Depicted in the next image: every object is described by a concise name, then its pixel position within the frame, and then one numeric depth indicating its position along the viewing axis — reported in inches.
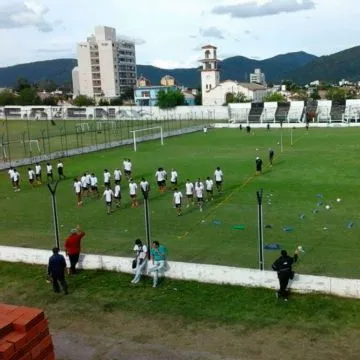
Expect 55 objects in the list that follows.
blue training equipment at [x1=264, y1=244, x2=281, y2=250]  614.2
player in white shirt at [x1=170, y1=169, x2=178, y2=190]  994.7
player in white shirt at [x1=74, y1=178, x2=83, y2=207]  896.9
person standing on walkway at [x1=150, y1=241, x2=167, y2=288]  514.6
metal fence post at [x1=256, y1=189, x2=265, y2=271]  508.1
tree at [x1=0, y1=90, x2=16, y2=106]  4615.7
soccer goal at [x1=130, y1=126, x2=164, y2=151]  1936.8
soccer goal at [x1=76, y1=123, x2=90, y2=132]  2726.4
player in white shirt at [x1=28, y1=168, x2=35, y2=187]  1099.4
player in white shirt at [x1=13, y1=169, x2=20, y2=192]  1059.3
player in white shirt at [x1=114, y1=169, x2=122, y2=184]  1004.4
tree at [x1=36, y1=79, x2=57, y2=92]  7419.3
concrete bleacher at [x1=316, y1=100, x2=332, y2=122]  2766.5
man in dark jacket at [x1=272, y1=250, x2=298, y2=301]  461.7
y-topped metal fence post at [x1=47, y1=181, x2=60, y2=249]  595.4
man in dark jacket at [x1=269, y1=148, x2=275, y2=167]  1246.9
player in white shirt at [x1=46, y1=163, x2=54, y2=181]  1138.3
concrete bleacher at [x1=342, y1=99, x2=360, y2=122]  2585.1
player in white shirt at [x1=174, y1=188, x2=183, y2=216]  794.2
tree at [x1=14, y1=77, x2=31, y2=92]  5565.9
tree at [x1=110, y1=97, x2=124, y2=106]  4872.0
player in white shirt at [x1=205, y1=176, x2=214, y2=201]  896.3
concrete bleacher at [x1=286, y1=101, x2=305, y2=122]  2783.0
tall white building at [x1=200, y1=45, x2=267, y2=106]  4672.7
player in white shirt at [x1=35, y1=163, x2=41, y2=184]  1127.0
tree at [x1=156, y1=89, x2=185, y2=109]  3573.1
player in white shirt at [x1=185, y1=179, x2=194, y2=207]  854.5
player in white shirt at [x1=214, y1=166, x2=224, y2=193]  940.0
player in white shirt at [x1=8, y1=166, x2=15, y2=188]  1063.6
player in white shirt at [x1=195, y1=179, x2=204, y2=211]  834.8
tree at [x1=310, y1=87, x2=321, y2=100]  5147.6
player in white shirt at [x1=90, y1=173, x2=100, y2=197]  954.4
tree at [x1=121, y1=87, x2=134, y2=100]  5802.2
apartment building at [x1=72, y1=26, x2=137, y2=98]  6063.0
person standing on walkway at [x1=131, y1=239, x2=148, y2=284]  526.6
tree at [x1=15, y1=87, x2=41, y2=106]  4660.4
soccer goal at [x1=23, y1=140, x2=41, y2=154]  1776.1
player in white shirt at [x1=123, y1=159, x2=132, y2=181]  1123.3
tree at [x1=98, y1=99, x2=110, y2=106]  4460.9
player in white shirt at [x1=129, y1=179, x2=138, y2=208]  866.1
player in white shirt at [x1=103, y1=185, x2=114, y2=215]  831.7
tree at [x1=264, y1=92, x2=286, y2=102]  4177.7
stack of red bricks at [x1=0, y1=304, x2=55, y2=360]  299.4
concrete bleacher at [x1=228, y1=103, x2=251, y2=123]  3002.0
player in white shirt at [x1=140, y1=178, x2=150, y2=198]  855.1
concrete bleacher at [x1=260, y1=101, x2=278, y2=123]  2810.0
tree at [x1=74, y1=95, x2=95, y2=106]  4662.9
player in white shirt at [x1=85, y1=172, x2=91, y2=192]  960.9
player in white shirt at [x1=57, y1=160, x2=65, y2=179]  1170.5
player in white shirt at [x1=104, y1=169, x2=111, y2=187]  959.8
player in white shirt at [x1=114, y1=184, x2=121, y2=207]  861.2
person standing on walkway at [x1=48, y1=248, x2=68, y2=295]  506.6
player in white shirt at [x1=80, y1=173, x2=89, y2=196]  957.8
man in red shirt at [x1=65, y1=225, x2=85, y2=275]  557.0
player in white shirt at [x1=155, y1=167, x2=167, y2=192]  964.6
